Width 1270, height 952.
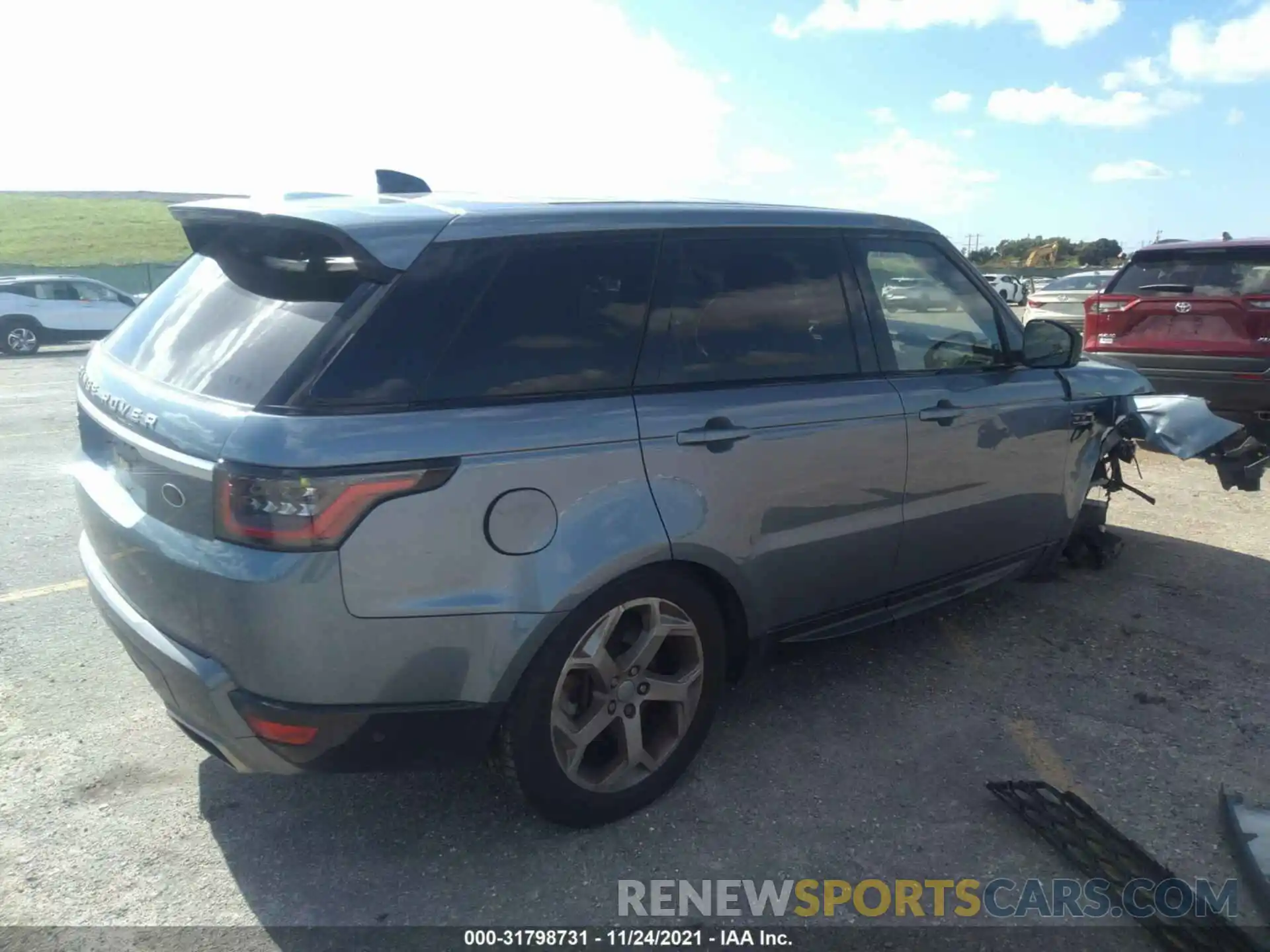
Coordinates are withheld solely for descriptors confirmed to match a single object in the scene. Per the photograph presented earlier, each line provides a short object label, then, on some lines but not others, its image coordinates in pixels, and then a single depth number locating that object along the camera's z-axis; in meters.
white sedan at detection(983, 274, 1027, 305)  33.65
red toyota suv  8.06
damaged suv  2.46
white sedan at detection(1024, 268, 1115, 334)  14.08
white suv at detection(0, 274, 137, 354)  19.41
